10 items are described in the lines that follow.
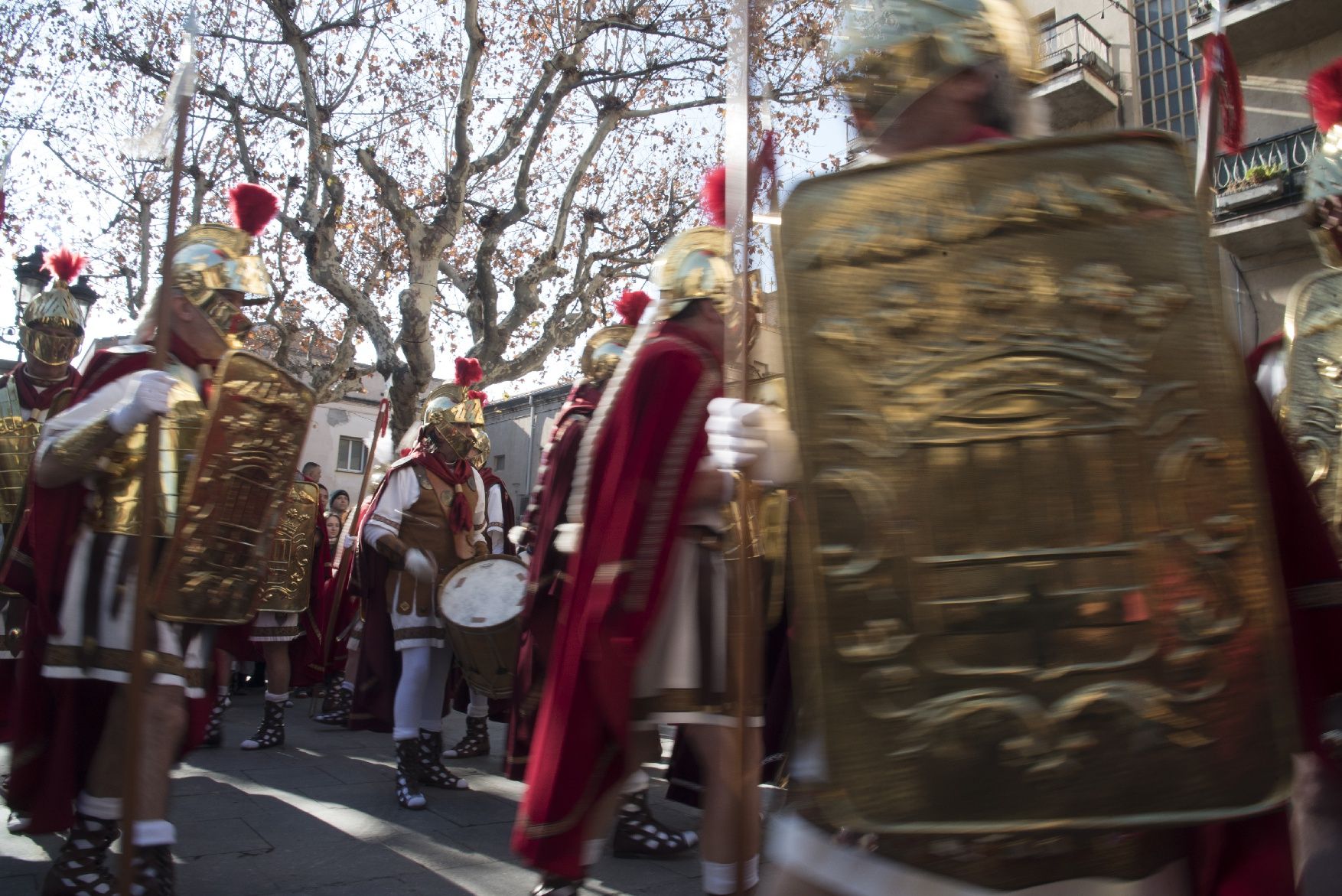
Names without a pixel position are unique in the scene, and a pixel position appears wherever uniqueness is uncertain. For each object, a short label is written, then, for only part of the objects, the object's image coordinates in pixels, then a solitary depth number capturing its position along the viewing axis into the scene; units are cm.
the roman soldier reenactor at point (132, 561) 300
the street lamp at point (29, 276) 698
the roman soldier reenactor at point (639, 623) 251
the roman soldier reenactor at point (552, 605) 353
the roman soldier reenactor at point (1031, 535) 138
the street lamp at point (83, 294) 634
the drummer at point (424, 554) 515
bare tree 1195
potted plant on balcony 1403
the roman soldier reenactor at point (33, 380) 448
